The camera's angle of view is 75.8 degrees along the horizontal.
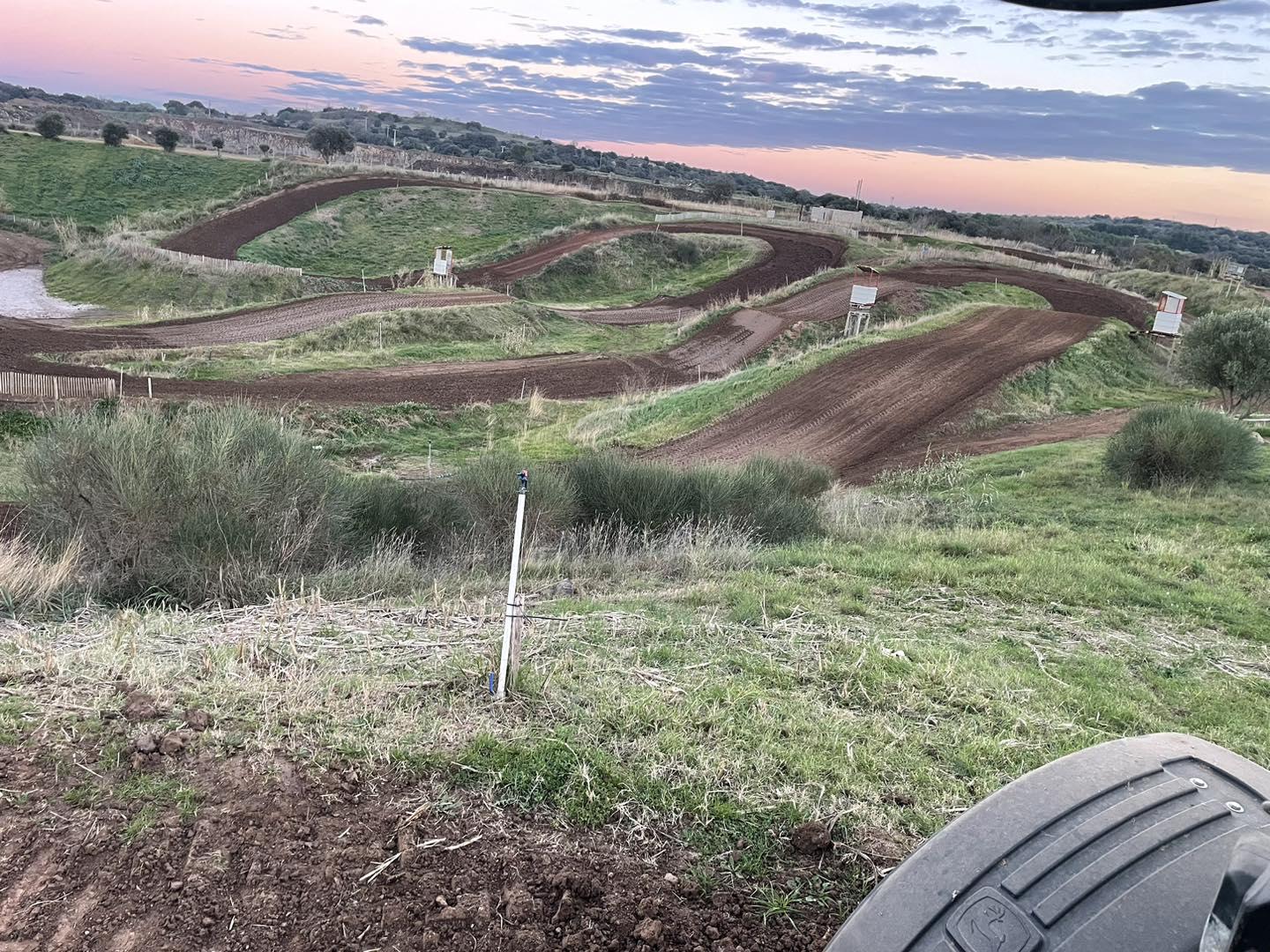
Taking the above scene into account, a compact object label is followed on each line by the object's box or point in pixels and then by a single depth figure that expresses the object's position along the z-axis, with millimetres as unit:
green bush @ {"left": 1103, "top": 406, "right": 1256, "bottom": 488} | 13938
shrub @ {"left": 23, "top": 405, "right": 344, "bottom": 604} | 8055
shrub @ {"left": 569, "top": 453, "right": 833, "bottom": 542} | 11961
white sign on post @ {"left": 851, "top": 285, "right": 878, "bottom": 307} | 29406
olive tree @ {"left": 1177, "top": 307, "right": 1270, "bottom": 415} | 19781
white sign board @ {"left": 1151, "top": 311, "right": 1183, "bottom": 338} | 30912
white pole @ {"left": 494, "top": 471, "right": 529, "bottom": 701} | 4547
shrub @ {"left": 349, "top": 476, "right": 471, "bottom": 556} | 10828
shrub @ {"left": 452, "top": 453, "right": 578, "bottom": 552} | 11328
